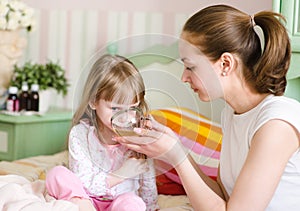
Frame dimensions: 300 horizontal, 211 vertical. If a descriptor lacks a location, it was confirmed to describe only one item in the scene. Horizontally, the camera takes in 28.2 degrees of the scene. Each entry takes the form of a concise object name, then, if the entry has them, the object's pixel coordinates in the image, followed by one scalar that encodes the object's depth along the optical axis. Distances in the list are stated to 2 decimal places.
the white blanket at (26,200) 1.24
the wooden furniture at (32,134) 2.69
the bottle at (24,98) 2.73
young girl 1.24
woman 1.20
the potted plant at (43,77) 2.80
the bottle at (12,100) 2.73
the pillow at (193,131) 1.27
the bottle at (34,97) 2.74
